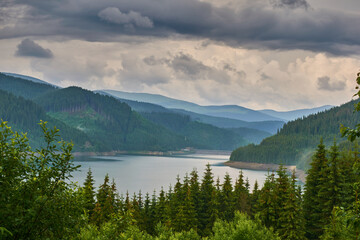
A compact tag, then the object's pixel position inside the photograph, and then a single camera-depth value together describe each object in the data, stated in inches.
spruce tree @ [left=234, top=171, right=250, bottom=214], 2781.5
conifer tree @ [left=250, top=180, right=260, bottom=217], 2813.5
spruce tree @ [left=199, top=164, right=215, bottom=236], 2758.4
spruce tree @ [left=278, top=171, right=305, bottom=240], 2065.7
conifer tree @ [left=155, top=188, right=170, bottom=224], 2773.1
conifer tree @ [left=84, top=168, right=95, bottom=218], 2612.7
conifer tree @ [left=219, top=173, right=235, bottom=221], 2869.1
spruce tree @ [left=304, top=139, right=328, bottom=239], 2282.2
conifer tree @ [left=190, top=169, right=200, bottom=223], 2783.0
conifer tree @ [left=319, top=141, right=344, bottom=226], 2185.0
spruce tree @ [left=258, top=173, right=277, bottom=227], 2191.2
